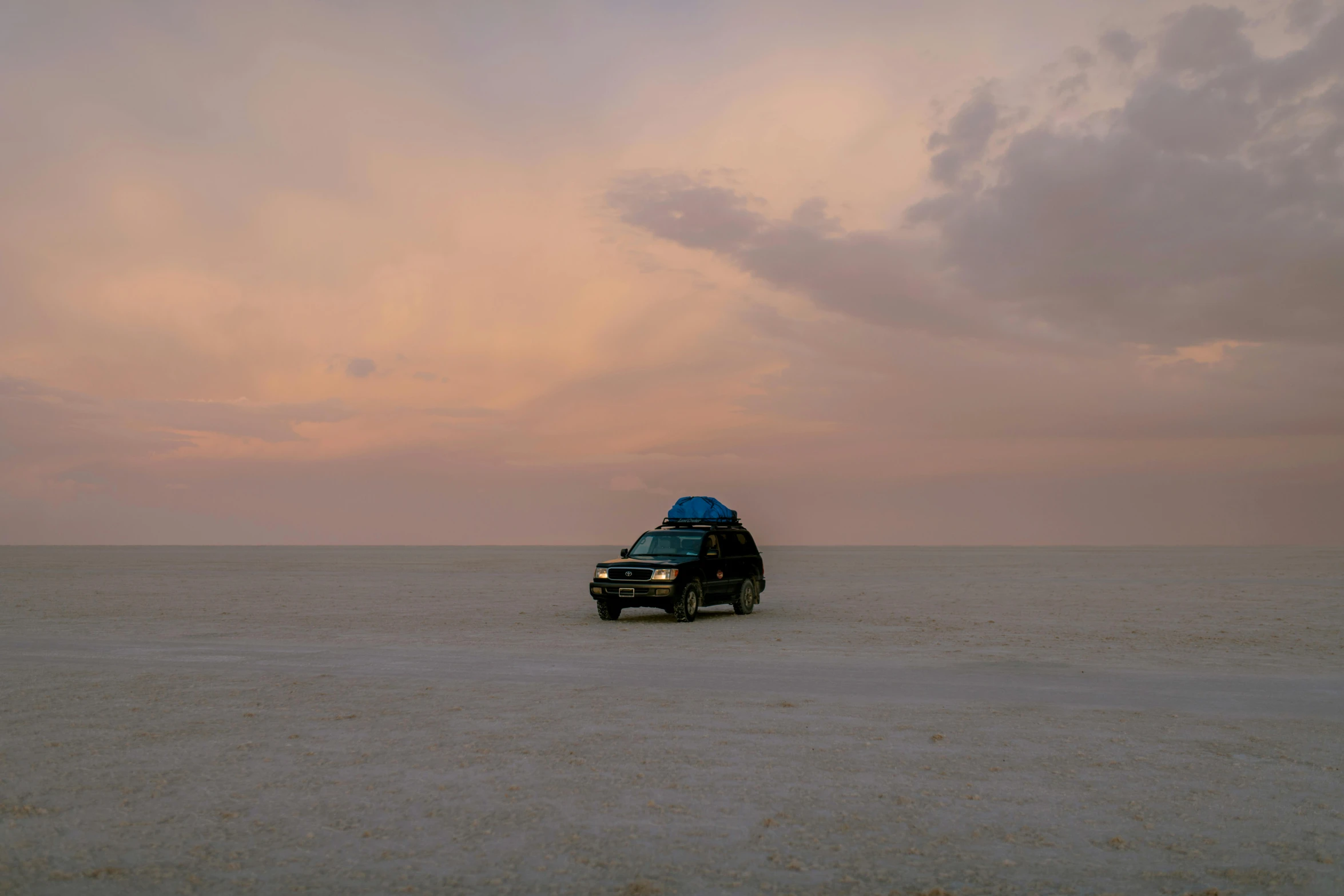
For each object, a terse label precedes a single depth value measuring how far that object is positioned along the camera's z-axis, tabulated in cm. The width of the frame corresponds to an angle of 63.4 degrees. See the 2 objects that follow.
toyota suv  2281
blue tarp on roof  2716
